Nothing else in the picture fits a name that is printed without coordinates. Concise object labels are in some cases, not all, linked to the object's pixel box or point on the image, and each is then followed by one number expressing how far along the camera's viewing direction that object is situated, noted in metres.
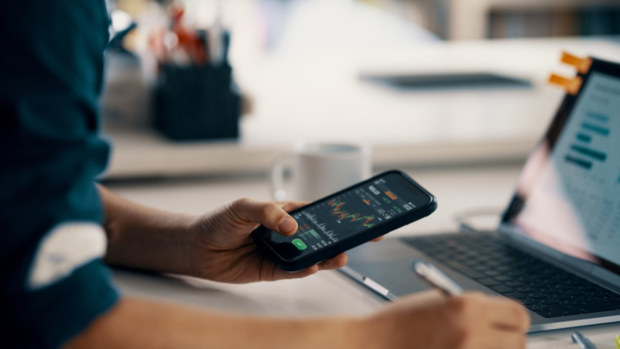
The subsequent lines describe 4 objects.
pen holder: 1.90
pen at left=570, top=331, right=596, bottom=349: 1.29
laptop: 1.40
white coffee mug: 1.61
